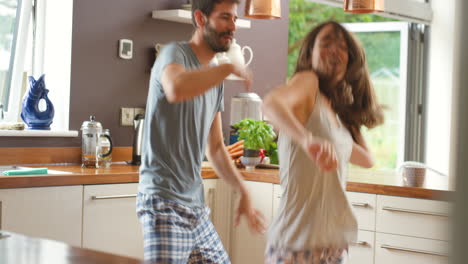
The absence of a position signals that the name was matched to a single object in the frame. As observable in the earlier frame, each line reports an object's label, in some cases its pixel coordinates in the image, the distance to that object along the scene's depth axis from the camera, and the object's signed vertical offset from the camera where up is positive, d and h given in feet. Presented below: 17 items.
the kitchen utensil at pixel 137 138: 11.63 -0.03
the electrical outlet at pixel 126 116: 12.30 +0.39
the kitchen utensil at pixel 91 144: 11.10 -0.16
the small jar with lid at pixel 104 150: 11.21 -0.26
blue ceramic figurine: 11.00 +0.44
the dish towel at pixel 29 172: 8.94 -0.56
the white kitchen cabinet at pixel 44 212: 8.56 -1.10
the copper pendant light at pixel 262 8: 11.22 +2.32
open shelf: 12.45 +2.40
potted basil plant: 11.90 +0.09
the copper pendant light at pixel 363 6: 10.32 +2.23
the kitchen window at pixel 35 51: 11.55 +1.50
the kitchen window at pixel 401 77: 22.62 +2.46
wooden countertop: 8.82 -0.61
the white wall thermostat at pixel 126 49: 12.18 +1.66
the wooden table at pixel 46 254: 3.73 -0.74
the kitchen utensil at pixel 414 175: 9.46 -0.43
